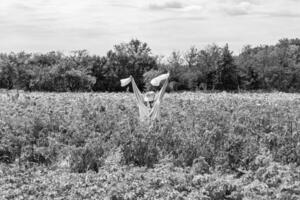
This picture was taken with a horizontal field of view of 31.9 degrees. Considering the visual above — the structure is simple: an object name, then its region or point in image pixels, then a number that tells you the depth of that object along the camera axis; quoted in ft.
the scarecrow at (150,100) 38.09
